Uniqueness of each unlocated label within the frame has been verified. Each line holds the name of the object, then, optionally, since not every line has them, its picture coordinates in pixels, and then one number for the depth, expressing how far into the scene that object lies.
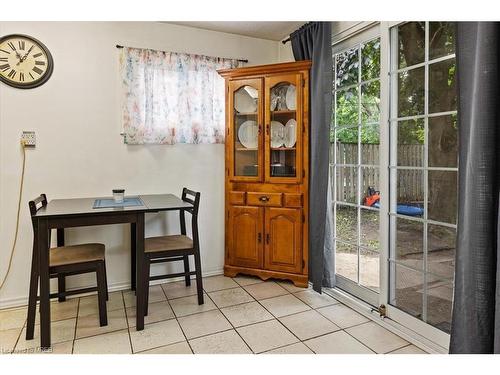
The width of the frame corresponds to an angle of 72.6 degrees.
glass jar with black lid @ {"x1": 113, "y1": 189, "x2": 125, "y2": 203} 2.65
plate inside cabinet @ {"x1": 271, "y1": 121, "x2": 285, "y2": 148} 3.14
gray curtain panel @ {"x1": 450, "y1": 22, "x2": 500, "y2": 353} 1.46
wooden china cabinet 3.01
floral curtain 2.98
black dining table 2.07
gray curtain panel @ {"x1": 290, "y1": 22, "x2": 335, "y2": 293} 2.74
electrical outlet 2.69
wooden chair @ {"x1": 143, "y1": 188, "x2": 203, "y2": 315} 2.46
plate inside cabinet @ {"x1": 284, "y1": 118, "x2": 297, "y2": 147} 3.10
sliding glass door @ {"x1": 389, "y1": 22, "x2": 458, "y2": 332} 1.94
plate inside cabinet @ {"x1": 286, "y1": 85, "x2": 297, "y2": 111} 3.06
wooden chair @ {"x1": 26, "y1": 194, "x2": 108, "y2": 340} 2.17
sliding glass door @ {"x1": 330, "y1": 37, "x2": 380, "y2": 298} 2.58
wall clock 2.60
